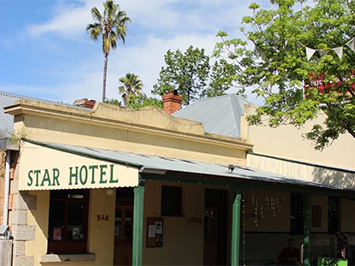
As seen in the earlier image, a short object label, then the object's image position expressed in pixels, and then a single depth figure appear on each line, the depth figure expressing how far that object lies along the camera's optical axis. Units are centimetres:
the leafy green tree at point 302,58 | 1177
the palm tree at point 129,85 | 5166
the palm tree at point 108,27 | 4322
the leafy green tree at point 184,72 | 4203
